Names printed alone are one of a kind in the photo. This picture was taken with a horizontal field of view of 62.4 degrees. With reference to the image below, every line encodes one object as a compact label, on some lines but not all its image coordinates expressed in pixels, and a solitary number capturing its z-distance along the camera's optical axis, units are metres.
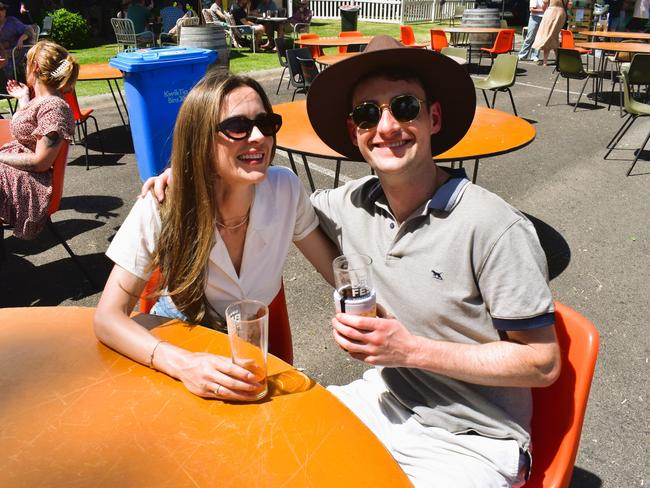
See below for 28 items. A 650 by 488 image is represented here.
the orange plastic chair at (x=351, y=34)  12.59
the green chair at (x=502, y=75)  8.20
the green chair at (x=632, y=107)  6.46
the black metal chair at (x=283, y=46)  10.24
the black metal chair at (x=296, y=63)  8.72
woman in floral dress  3.66
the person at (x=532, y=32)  15.05
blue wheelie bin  5.89
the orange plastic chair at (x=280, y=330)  2.18
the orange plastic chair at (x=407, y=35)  13.59
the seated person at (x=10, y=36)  10.47
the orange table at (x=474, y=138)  3.54
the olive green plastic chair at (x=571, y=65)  9.13
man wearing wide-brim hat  1.45
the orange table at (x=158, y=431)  1.17
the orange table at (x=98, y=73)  7.02
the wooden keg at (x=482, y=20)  15.02
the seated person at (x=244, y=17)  16.61
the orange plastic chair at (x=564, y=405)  1.49
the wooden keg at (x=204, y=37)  8.62
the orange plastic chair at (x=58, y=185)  3.77
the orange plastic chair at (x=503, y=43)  12.66
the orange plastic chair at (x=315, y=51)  10.28
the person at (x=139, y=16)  16.02
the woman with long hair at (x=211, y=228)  1.68
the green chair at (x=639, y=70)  7.73
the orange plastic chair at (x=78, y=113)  6.17
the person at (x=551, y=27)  12.65
